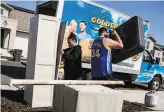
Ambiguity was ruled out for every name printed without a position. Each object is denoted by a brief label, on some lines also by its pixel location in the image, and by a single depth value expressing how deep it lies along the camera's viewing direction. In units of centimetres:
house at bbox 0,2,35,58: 1939
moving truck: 592
